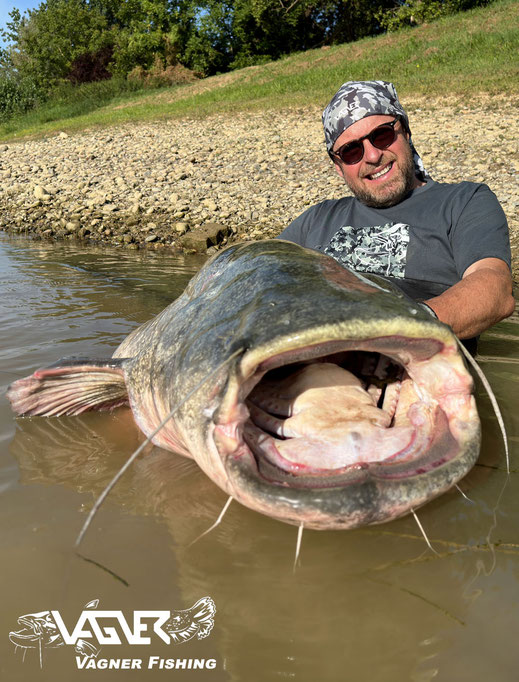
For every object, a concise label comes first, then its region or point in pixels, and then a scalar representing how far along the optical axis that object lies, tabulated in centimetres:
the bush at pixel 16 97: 2962
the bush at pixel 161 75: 2736
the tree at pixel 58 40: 3569
